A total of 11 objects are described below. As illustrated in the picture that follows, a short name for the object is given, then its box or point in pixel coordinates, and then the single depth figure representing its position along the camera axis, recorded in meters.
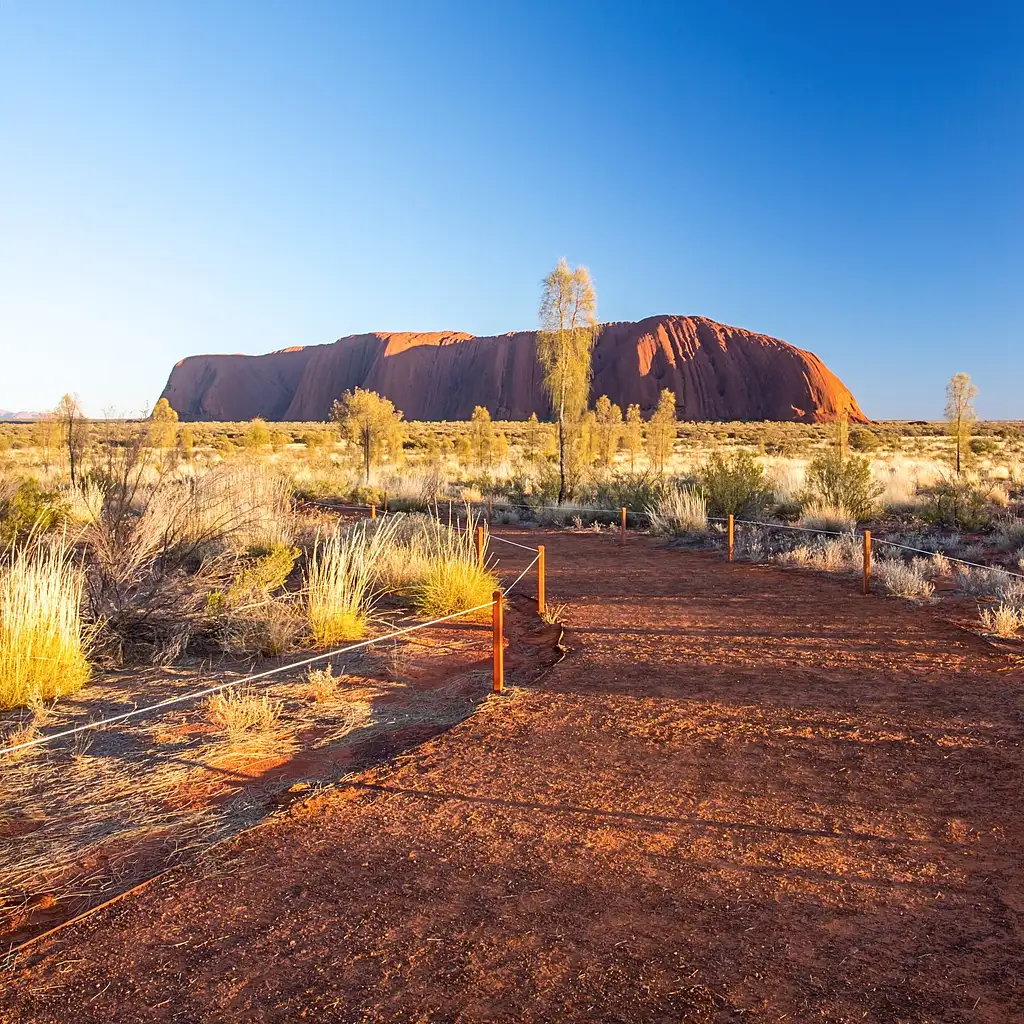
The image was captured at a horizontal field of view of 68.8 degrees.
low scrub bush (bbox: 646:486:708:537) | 13.86
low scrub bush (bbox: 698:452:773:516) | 15.27
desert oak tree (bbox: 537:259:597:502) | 17.34
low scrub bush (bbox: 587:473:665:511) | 16.91
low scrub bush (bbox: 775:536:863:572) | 10.32
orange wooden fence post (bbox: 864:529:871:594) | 8.60
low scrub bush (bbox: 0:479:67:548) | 7.98
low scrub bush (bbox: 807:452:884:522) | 14.40
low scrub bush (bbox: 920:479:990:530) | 13.45
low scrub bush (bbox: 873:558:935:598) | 8.44
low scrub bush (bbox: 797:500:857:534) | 13.35
